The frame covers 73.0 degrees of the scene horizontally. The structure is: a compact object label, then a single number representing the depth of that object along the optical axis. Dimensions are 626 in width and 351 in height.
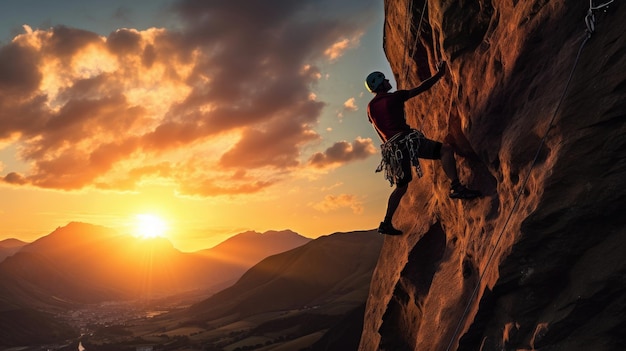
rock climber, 8.81
